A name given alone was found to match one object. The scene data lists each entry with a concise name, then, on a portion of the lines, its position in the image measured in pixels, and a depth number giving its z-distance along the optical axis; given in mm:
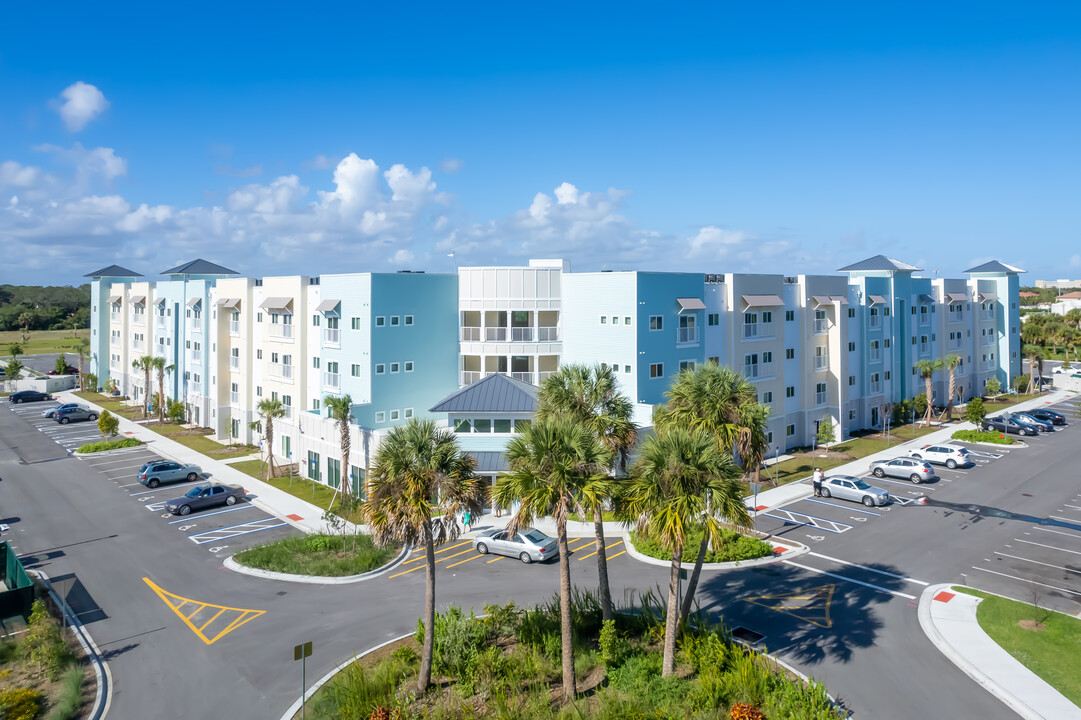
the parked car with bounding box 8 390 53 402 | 73625
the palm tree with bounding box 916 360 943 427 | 56875
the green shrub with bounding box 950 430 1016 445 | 50562
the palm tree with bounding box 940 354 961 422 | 61312
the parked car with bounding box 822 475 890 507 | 36000
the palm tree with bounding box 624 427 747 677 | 16812
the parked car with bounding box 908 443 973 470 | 43719
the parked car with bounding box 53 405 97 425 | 62338
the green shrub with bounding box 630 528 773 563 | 28266
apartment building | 40250
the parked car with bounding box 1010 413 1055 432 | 54625
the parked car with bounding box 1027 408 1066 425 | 57625
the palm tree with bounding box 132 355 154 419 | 61906
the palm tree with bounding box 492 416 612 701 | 16797
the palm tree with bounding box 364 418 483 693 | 17750
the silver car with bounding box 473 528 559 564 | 28734
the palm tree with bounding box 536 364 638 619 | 23438
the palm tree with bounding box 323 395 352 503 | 36625
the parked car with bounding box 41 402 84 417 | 63156
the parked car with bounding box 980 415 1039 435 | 53844
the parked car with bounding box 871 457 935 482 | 40000
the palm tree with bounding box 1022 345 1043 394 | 73250
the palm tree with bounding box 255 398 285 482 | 42500
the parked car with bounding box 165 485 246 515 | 35531
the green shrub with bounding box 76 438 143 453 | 50188
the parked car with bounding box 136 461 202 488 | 40750
